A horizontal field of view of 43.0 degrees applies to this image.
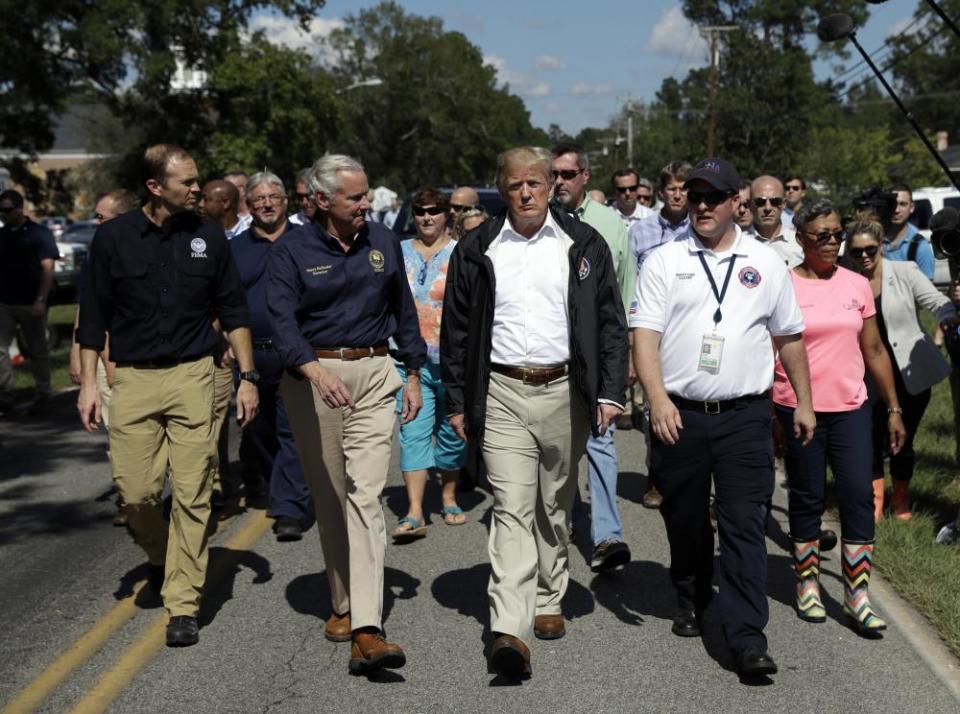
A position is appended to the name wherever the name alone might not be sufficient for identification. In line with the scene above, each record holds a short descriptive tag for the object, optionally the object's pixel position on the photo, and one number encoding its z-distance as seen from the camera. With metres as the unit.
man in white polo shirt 4.93
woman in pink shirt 5.55
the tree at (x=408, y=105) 77.69
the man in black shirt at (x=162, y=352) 5.50
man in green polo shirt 6.30
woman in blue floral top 7.30
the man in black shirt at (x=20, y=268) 11.69
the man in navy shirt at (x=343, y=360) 5.10
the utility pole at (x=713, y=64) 46.97
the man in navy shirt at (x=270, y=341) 7.30
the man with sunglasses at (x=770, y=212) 8.38
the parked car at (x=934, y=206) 23.20
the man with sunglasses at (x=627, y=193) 10.57
